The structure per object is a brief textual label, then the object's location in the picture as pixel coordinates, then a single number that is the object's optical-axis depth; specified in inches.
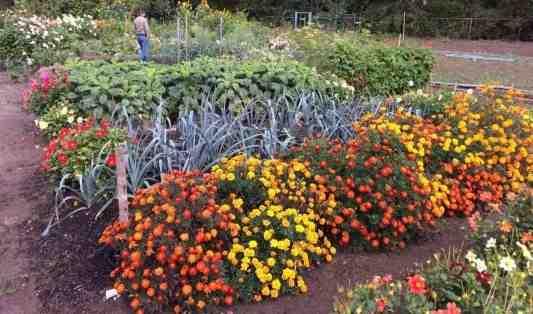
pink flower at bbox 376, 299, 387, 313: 72.6
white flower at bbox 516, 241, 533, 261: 75.4
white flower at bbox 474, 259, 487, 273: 74.1
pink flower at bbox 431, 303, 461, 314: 67.0
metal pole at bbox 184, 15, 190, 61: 337.1
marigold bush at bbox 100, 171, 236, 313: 98.6
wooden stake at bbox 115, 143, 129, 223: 113.9
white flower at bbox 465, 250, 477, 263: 75.6
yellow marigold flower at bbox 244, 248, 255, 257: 106.5
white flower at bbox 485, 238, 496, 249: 80.0
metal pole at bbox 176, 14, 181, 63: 339.8
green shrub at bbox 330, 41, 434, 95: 292.2
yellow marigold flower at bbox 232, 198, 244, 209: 113.0
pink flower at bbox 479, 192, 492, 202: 128.6
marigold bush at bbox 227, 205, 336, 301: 106.7
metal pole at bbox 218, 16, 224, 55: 350.9
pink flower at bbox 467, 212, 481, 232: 113.5
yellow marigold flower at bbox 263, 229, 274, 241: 108.7
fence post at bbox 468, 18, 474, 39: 886.0
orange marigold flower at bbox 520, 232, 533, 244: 93.0
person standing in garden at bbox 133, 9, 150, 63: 362.9
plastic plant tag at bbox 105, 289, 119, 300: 105.2
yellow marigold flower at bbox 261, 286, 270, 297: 105.1
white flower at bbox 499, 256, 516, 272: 68.5
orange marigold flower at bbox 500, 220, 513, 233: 98.9
